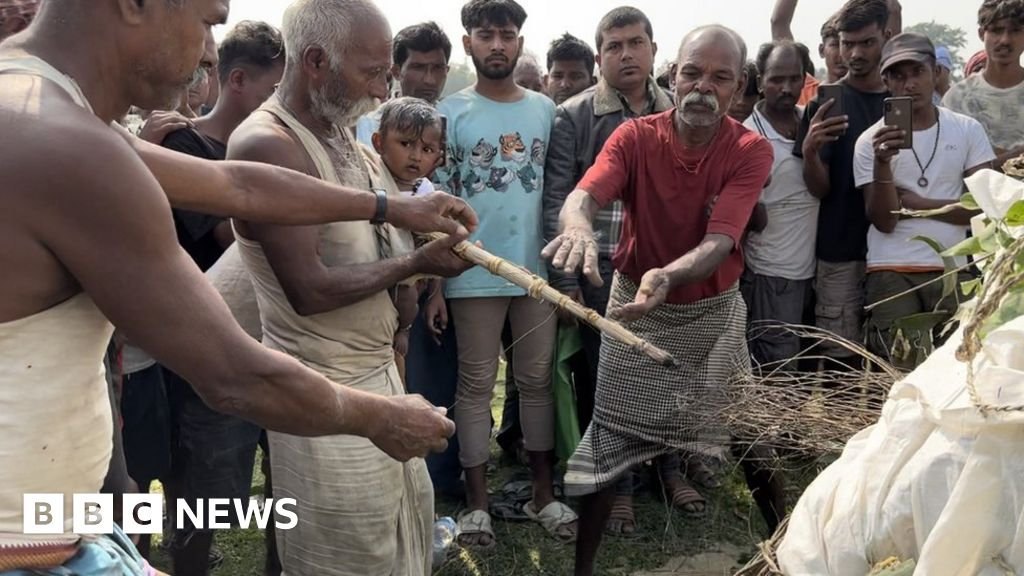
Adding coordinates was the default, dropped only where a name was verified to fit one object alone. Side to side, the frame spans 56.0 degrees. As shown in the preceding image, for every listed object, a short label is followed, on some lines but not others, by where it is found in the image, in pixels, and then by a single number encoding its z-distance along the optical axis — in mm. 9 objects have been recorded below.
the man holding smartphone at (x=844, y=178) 4773
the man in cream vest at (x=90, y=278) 1454
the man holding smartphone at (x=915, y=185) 4535
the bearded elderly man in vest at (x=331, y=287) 2691
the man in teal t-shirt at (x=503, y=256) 4387
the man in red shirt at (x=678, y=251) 3551
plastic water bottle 3916
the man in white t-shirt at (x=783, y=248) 4887
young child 3396
